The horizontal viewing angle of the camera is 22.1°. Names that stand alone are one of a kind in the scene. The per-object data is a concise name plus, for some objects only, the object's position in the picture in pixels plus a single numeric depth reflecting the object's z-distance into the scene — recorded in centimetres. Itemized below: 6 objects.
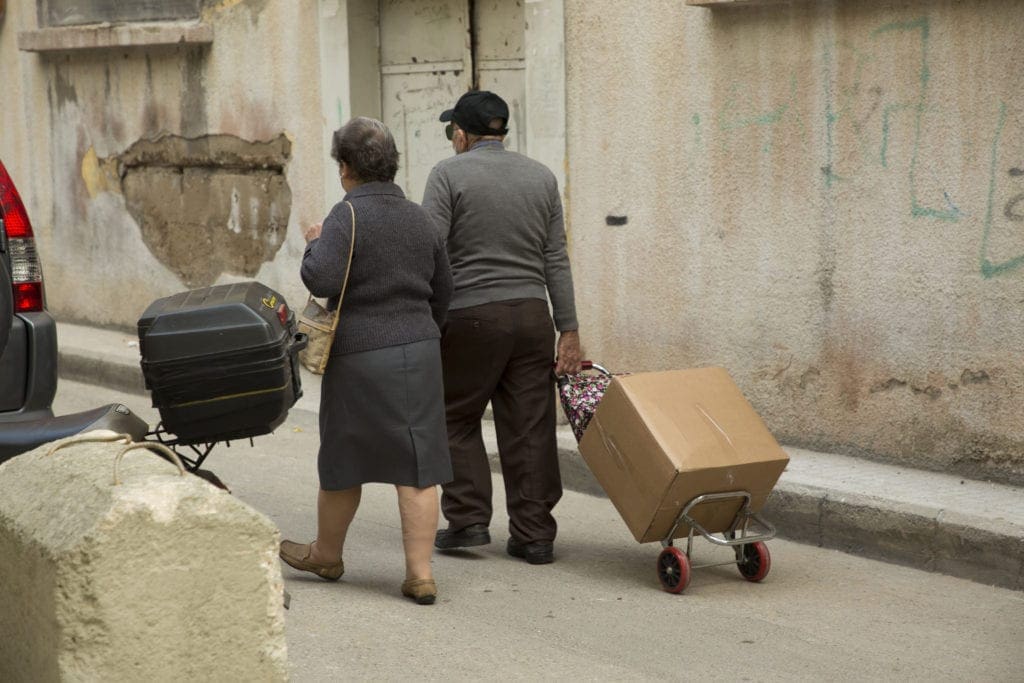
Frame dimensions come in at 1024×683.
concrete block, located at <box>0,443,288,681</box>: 514
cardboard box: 891
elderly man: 956
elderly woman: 857
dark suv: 976
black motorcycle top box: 783
